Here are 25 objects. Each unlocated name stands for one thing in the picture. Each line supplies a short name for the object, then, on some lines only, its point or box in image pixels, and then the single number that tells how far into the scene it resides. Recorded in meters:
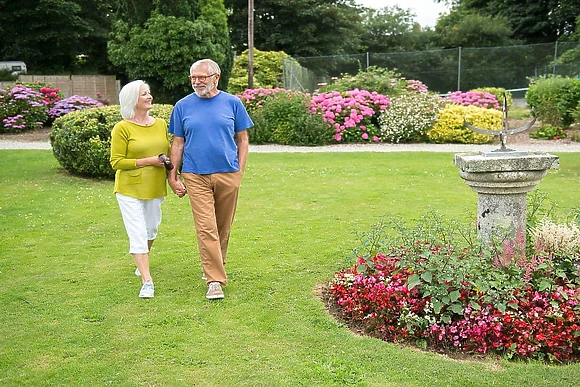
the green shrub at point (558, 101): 17.64
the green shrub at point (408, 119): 16.84
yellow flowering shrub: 16.88
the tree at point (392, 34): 48.34
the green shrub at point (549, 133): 17.13
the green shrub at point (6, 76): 22.78
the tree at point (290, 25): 35.94
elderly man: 5.23
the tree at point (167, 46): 19.58
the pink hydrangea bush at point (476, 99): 18.88
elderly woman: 5.31
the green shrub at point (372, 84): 18.77
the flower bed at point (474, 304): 4.27
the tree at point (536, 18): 37.94
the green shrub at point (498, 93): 20.93
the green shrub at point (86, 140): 11.02
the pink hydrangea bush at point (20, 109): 18.86
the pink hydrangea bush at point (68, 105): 20.08
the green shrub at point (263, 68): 25.48
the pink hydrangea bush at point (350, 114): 16.78
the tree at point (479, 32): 37.72
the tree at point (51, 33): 28.14
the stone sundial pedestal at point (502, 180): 4.68
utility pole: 21.41
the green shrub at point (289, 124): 16.55
